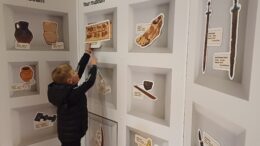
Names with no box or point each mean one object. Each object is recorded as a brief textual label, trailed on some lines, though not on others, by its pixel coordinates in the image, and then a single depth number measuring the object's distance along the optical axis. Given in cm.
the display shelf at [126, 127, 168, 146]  105
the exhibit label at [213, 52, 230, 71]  63
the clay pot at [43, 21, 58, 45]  141
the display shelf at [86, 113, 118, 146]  130
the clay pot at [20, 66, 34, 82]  133
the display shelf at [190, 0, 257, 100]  53
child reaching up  119
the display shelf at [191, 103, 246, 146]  58
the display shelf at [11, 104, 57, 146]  132
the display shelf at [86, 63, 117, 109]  129
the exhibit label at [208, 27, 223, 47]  67
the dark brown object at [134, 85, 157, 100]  110
